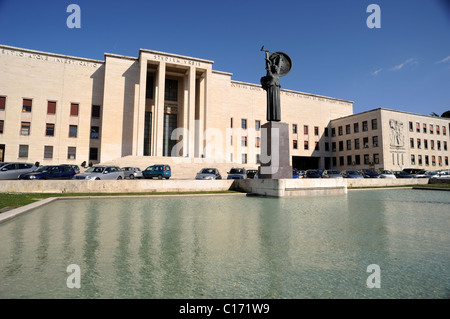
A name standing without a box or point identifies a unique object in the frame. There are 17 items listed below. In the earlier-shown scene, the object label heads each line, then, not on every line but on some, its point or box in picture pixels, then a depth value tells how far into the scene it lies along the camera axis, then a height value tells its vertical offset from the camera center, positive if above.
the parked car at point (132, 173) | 21.05 +0.22
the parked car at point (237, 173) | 21.35 +0.25
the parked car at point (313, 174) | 26.03 +0.31
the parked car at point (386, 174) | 26.43 +0.40
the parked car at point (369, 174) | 25.50 +0.36
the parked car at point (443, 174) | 30.71 +0.52
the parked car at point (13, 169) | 17.64 +0.36
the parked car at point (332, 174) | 23.52 +0.30
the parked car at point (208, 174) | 19.80 +0.17
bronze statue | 14.30 +6.02
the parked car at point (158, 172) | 22.86 +0.33
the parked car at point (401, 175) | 30.46 +0.35
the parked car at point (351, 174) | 24.26 +0.33
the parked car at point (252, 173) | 22.50 +0.27
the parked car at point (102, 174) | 16.31 +0.09
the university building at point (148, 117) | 34.03 +9.50
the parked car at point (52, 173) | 16.33 +0.12
